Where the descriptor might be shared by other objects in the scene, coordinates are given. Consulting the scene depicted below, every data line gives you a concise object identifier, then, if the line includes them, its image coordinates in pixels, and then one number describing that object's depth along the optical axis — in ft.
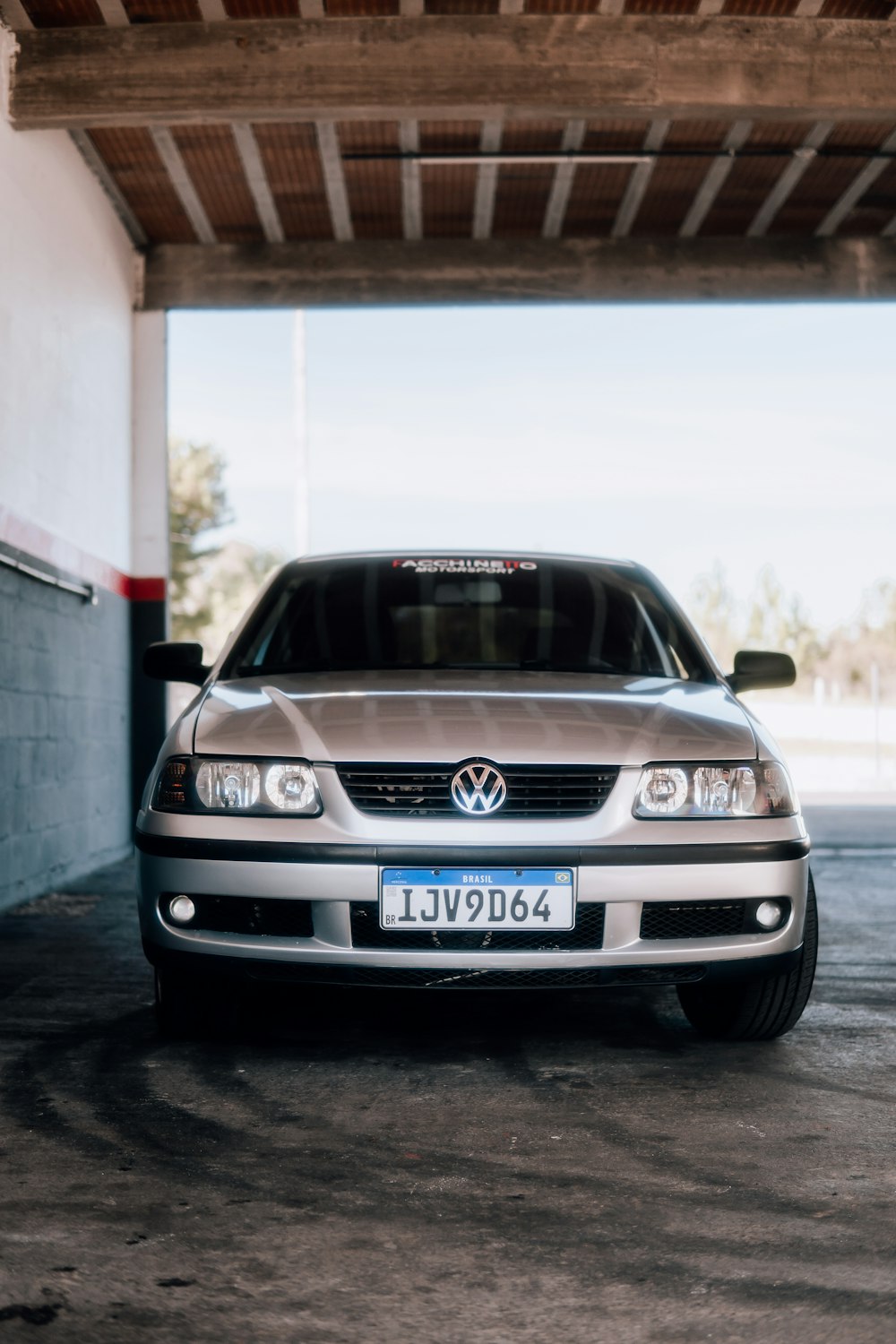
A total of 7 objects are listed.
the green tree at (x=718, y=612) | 231.30
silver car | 11.68
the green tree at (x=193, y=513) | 148.87
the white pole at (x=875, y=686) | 71.21
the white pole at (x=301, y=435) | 88.09
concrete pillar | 34.35
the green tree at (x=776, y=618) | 220.23
